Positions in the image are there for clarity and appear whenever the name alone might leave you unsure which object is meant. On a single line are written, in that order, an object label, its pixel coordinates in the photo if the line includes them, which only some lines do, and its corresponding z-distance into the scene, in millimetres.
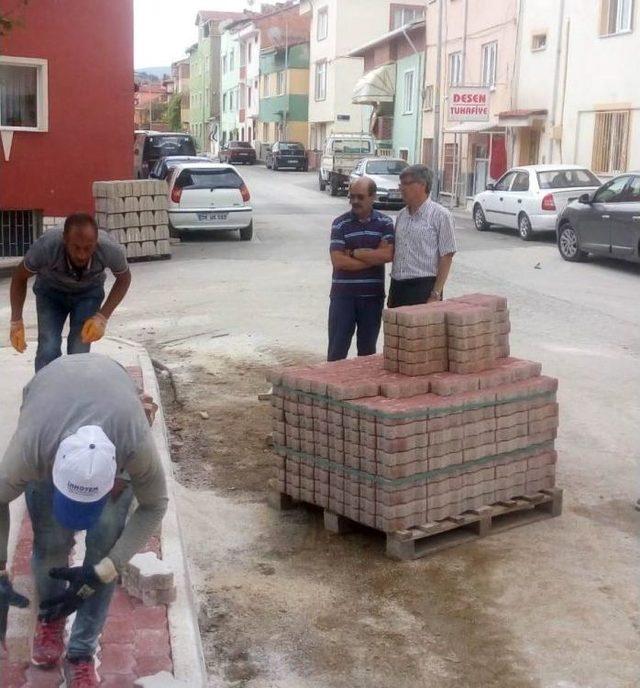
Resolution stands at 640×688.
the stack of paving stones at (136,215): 17359
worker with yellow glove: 5949
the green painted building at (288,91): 63750
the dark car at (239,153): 62188
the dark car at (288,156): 54500
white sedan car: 20484
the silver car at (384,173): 29672
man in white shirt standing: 7035
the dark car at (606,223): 15875
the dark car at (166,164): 22688
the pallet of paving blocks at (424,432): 5332
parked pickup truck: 36031
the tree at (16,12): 17239
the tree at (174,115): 91688
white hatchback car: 19812
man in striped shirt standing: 7004
